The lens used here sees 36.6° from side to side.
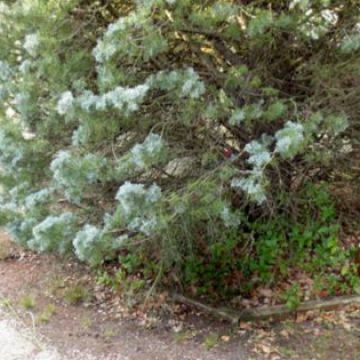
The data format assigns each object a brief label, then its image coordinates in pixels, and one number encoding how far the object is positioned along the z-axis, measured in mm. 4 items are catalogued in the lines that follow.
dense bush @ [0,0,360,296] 3086
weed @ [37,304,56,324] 4207
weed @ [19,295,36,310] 4395
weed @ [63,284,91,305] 4504
